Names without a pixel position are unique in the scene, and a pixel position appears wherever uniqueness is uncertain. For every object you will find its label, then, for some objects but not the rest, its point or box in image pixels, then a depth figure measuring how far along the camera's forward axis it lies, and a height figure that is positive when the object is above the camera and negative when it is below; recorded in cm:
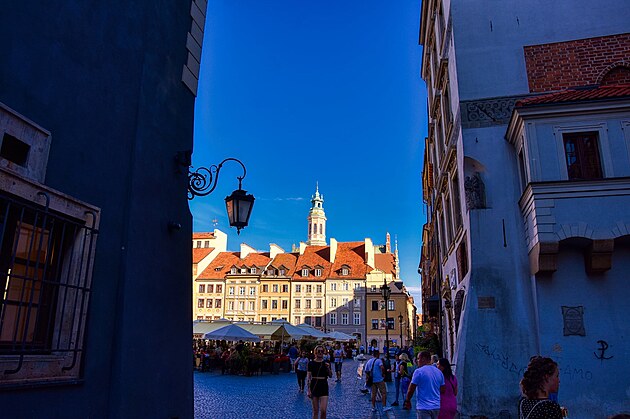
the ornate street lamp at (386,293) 2708 +249
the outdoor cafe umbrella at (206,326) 3161 +65
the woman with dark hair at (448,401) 740 -93
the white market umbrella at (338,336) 4091 +9
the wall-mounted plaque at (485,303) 1230 +87
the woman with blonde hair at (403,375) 1575 -122
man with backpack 1420 -116
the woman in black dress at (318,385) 953 -94
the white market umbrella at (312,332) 3556 +36
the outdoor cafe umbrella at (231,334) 2739 +11
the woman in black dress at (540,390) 364 -39
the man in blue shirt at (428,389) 735 -76
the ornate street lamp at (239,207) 799 +208
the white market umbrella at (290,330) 3262 +42
